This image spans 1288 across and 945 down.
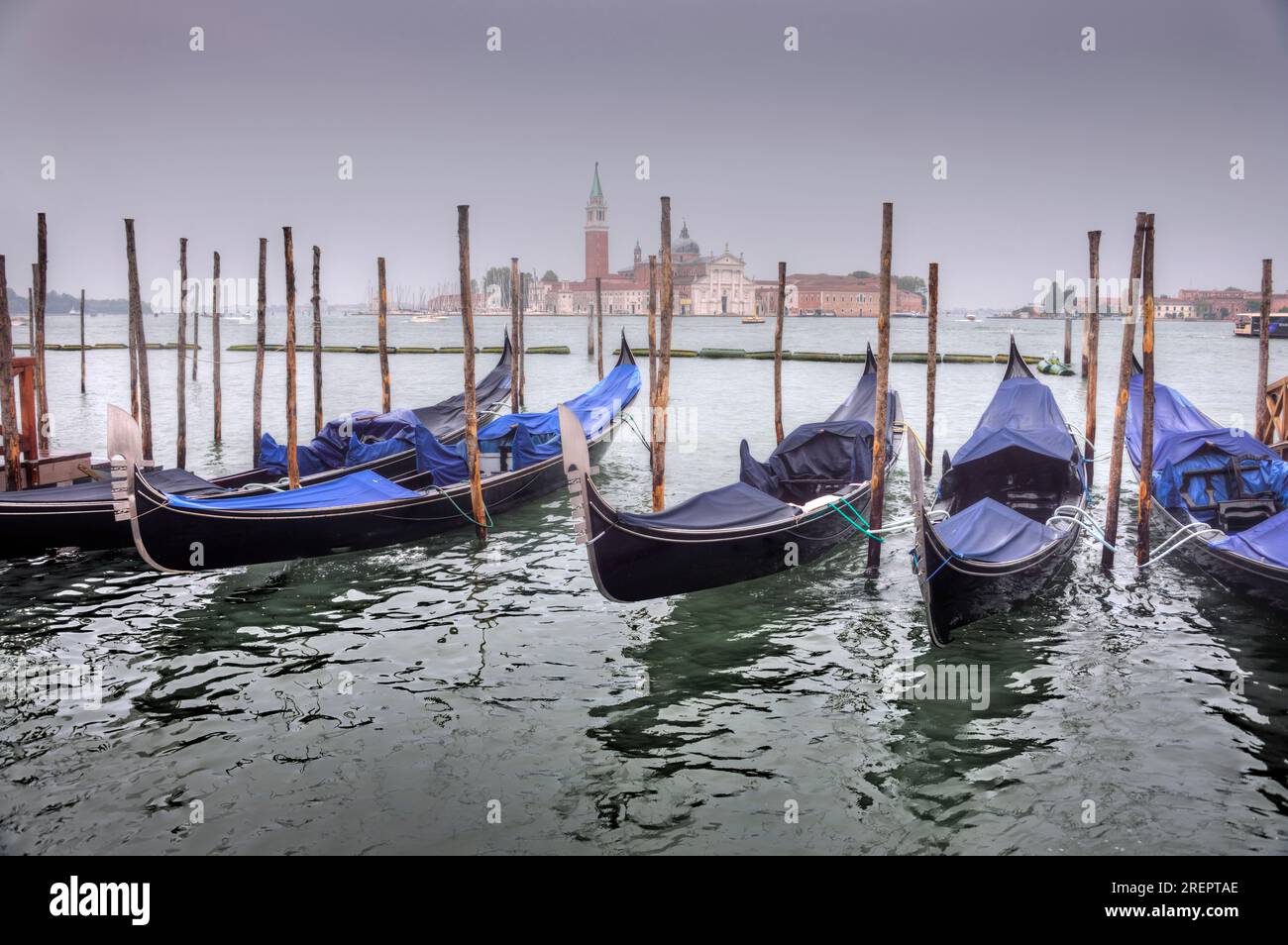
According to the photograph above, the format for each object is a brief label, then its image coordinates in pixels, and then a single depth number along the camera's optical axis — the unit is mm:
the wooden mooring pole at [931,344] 12914
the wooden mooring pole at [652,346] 10670
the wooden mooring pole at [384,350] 15398
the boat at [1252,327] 57750
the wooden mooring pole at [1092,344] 11526
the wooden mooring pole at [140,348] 12266
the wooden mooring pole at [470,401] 9688
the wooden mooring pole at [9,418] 10047
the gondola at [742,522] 7164
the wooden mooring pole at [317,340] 14195
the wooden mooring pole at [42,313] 12375
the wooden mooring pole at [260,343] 11711
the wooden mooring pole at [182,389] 13930
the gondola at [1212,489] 8328
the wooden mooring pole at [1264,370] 12164
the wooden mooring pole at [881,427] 8602
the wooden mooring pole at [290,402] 10594
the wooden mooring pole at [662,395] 9828
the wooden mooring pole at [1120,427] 8477
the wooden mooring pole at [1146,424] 8116
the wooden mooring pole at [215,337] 16969
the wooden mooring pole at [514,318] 17714
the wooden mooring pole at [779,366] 13945
